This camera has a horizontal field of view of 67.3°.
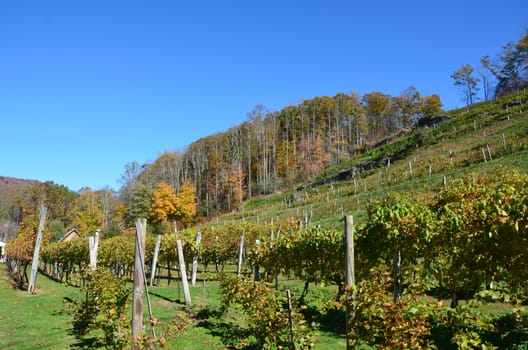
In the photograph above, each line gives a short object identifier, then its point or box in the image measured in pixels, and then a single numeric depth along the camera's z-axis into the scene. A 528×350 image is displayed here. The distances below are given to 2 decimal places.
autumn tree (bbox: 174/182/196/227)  63.06
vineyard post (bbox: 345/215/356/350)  5.09
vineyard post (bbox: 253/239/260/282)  12.67
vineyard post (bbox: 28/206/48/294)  18.17
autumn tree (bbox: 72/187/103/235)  65.89
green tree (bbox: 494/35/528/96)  64.62
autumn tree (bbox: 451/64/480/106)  71.88
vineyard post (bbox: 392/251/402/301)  8.73
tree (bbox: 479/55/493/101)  69.62
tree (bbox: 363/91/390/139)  78.94
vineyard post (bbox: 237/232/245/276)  17.45
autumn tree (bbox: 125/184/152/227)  61.91
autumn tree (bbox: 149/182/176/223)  60.94
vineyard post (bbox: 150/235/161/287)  16.92
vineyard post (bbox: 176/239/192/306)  12.81
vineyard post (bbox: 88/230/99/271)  11.60
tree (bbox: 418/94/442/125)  74.24
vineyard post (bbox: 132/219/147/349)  5.74
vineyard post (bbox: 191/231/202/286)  17.11
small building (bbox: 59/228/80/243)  47.62
